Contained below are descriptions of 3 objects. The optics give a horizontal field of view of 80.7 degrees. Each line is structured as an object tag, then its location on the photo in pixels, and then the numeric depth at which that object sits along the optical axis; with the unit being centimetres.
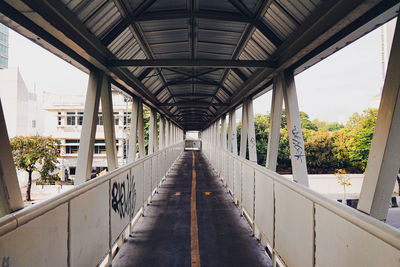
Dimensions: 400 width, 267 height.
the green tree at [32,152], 1680
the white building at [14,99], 3972
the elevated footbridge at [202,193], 221
